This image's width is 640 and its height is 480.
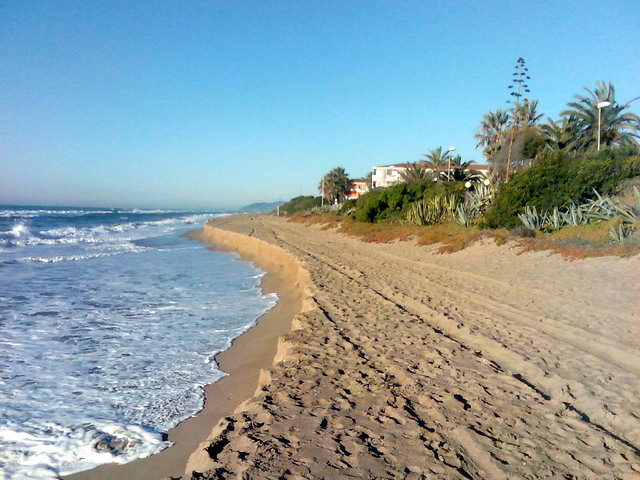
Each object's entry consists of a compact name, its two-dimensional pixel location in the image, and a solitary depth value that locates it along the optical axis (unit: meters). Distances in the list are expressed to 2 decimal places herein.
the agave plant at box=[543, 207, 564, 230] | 15.18
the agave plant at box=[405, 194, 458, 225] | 22.25
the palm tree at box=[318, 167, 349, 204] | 69.62
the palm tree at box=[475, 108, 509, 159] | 39.14
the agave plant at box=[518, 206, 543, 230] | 15.77
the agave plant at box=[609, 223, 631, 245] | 11.78
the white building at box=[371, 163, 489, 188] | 68.34
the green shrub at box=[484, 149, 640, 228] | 15.61
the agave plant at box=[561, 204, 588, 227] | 14.79
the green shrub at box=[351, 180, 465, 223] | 26.61
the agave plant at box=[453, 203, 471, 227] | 19.10
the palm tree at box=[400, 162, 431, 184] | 39.53
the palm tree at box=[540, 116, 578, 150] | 27.06
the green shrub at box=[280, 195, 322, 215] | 75.62
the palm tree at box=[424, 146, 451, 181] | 42.78
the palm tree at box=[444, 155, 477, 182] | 36.86
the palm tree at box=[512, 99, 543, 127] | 33.71
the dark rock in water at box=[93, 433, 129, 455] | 4.06
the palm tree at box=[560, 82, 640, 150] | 25.80
